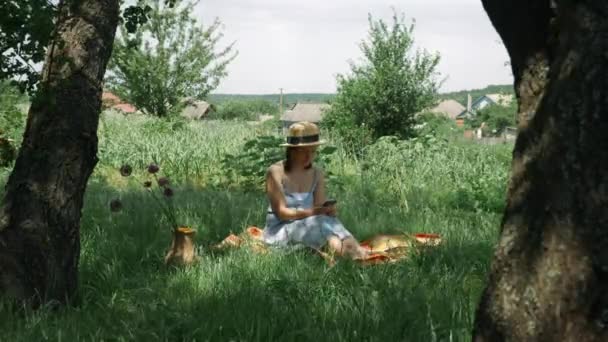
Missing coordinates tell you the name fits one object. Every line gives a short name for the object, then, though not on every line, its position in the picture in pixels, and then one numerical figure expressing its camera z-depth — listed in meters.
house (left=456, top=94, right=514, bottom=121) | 111.12
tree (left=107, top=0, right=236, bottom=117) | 27.50
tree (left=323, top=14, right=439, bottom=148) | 18.64
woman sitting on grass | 5.09
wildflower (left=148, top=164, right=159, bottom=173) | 4.63
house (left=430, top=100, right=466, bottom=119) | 96.46
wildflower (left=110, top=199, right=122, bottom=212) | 4.43
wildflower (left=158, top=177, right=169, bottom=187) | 4.73
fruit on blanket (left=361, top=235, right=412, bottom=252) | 5.16
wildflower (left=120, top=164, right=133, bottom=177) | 4.49
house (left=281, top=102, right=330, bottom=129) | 89.06
